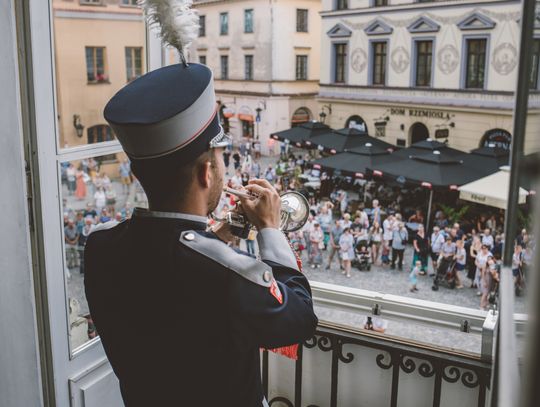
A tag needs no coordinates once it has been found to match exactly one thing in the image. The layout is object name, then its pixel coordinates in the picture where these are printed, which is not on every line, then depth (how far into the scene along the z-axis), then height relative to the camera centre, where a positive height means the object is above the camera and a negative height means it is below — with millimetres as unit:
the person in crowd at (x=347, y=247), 11914 -3065
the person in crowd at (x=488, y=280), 9953 -3152
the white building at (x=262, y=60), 28250 +1706
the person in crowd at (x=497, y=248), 10654 -2830
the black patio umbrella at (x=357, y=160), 15141 -1719
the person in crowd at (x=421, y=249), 11828 -3076
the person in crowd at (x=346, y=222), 12367 -2687
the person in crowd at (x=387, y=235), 12297 -2954
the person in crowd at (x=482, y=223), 12736 -2746
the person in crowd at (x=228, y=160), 22484 -2541
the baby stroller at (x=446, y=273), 11188 -3361
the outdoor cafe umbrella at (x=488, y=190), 11641 -1910
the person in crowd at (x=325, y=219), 13070 -2766
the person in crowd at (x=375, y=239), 12562 -3080
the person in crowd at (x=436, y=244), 11680 -2955
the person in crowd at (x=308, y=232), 12320 -2947
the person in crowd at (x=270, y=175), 18250 -2521
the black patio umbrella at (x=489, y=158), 13852 -1514
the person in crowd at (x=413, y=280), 10998 -3460
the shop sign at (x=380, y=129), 23172 -1356
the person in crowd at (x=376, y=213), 13453 -2704
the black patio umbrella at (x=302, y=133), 19631 -1324
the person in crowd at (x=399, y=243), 12102 -3058
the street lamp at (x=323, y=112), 25469 -768
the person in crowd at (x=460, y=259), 10969 -3053
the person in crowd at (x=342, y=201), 14973 -2750
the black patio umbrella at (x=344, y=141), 17750 -1420
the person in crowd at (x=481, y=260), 10492 -2934
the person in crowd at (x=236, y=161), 23564 -2695
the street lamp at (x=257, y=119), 29578 -1253
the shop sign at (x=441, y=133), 20281 -1308
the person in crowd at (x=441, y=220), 13078 -2811
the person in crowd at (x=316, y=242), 12289 -3069
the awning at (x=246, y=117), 30531 -1206
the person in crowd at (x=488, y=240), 10859 -2673
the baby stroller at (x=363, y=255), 12430 -3370
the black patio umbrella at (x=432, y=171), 13164 -1767
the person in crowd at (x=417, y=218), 13406 -2804
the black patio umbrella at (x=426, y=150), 14731 -1413
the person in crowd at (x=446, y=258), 11176 -3077
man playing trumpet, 1465 -468
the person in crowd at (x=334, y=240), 12547 -3099
